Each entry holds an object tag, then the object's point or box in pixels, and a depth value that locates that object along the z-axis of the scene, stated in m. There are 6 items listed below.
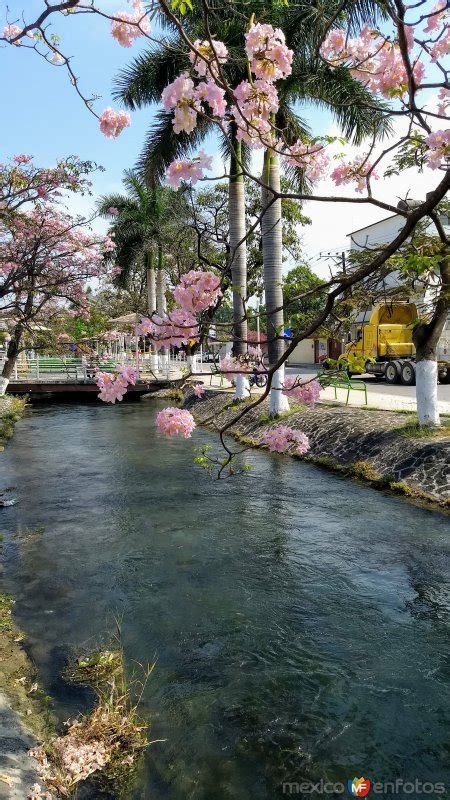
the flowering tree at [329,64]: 2.47
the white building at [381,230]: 36.91
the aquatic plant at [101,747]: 3.66
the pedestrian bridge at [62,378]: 28.64
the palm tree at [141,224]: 31.22
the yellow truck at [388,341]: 24.41
